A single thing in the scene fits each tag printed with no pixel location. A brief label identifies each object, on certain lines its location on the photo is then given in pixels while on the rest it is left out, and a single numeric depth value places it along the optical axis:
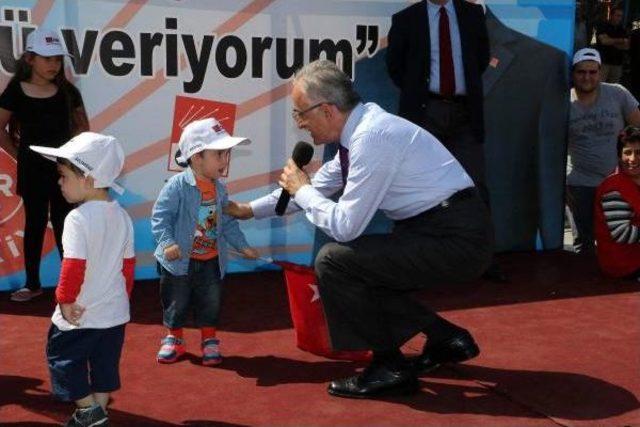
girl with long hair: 5.03
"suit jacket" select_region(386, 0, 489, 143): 5.48
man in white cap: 6.36
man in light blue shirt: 3.55
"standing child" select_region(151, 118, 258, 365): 4.02
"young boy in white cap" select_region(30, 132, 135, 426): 3.12
